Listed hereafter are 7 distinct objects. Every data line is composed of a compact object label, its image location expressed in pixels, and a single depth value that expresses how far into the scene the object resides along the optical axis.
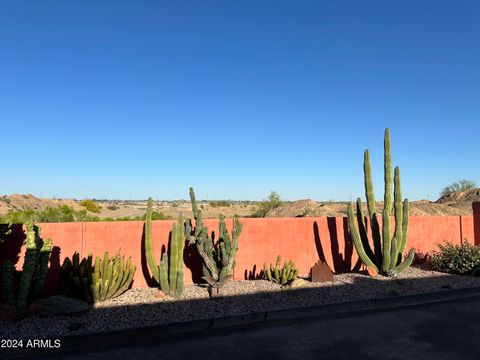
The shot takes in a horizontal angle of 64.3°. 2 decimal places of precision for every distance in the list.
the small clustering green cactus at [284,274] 9.38
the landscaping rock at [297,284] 9.12
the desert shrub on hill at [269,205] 36.99
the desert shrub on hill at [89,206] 39.34
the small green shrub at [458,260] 11.27
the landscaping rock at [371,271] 10.87
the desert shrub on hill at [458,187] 59.18
